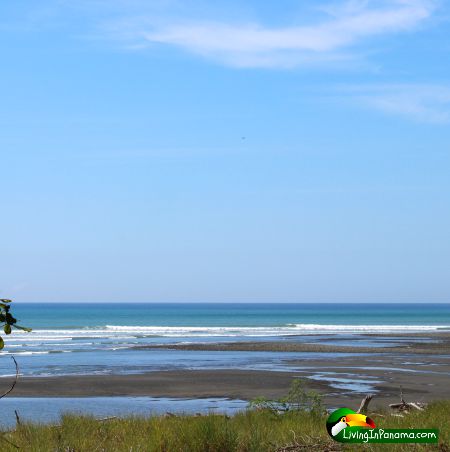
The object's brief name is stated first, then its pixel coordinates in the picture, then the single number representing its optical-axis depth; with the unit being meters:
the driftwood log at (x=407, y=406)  29.59
